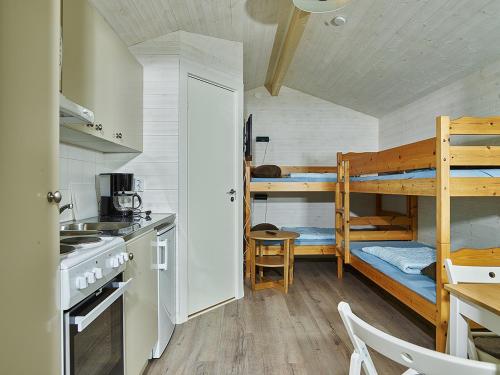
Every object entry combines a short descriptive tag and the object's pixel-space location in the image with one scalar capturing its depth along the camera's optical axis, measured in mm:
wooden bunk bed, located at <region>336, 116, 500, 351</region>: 1655
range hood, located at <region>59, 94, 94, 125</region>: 1078
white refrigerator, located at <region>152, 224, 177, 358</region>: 1844
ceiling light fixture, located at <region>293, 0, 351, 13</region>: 1687
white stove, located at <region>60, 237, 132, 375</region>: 860
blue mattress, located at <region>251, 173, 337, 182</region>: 3561
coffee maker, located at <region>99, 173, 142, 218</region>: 2053
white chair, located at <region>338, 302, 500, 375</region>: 539
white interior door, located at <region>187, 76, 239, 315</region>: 2488
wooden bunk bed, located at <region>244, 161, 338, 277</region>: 3428
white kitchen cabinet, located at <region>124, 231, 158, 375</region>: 1365
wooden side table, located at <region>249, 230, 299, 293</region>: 3023
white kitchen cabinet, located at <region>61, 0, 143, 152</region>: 1383
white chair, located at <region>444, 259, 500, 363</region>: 1302
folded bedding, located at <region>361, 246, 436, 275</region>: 2266
